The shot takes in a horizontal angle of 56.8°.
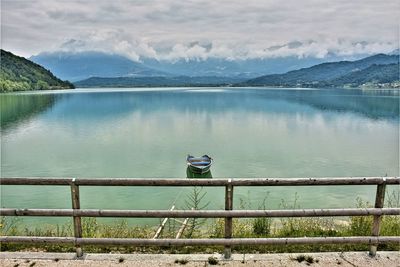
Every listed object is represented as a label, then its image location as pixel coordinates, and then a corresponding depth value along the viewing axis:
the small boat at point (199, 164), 23.62
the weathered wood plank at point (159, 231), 7.87
